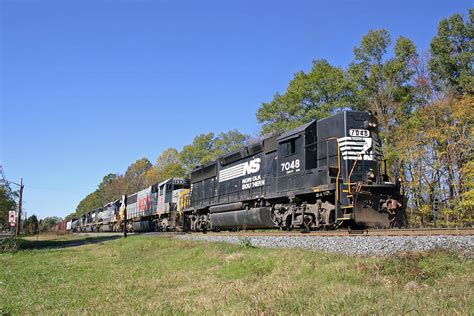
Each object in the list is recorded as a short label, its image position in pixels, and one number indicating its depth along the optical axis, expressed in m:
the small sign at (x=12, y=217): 30.18
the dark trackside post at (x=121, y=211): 39.34
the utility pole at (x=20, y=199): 37.34
